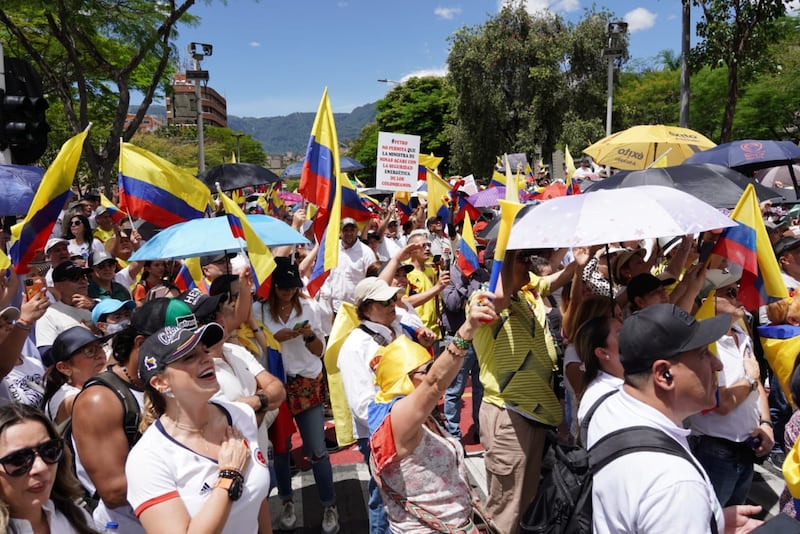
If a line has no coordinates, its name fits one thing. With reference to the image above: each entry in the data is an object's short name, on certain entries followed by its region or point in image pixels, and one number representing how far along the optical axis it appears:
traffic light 5.65
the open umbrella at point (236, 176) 8.66
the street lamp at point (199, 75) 17.30
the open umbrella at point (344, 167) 13.66
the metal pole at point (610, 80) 18.79
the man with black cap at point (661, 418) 1.89
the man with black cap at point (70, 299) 4.61
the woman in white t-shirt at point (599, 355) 2.80
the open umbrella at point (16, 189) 4.69
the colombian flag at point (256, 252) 3.68
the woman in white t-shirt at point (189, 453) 2.22
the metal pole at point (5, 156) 5.80
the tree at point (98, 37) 12.96
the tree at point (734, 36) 13.52
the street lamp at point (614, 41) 17.80
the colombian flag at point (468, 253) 5.34
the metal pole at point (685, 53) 13.51
